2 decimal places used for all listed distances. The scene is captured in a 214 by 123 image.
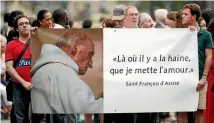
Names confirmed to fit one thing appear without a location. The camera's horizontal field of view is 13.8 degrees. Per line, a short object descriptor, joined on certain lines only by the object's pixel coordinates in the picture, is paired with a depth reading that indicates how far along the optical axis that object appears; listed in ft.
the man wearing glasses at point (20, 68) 40.29
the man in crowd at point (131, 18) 41.42
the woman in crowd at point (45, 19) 42.83
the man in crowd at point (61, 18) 42.96
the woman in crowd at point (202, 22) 47.48
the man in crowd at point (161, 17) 57.47
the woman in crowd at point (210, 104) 41.34
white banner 38.34
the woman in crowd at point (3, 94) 57.67
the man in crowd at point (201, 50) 39.17
